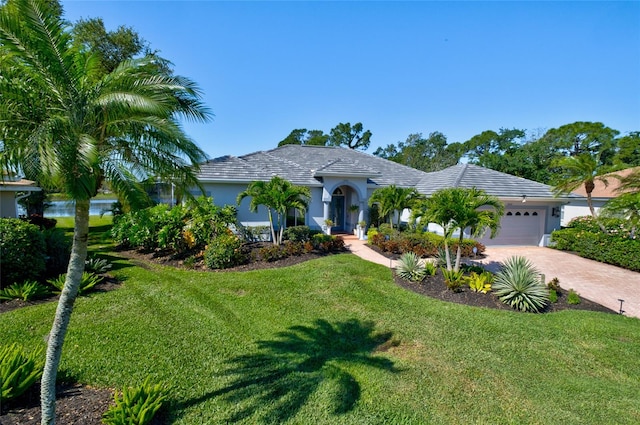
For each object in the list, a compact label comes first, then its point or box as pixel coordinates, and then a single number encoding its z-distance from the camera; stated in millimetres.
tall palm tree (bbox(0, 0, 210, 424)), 3518
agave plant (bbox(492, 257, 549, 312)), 9023
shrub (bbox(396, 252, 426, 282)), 10945
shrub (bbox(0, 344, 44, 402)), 4199
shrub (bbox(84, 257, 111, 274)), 10141
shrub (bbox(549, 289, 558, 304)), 9602
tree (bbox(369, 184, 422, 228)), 17172
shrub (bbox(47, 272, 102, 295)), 8656
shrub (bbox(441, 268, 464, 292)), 9930
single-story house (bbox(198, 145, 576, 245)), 17719
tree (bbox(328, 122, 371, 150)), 62594
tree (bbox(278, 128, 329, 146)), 60216
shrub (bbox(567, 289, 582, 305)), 9555
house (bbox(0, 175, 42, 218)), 14144
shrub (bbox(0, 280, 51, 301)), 8117
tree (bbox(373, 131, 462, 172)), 57469
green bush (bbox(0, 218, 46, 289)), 8438
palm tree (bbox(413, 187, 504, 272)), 10258
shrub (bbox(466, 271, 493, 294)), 9844
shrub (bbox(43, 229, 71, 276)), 10219
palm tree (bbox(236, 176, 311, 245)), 14141
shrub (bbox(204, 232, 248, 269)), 12172
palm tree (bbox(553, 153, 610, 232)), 17938
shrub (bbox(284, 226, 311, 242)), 15970
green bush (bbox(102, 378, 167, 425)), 3924
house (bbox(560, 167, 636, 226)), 26984
